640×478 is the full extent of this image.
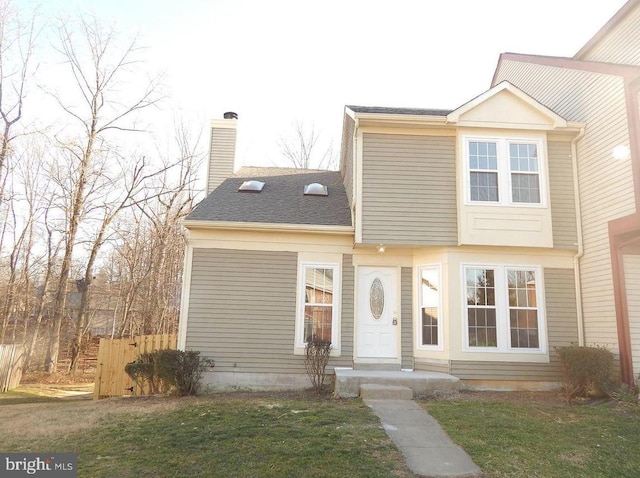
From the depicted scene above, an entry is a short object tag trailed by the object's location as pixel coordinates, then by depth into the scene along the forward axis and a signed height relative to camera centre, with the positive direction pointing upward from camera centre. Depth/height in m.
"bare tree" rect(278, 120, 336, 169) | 24.64 +9.91
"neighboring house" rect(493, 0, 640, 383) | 7.18 +2.77
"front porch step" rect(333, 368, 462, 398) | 7.43 -1.11
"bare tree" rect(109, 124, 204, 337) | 17.72 +2.62
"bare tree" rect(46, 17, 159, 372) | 15.50 +6.22
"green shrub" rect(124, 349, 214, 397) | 7.77 -1.06
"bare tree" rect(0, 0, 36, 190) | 13.58 +7.35
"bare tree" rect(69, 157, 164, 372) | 15.72 +3.28
